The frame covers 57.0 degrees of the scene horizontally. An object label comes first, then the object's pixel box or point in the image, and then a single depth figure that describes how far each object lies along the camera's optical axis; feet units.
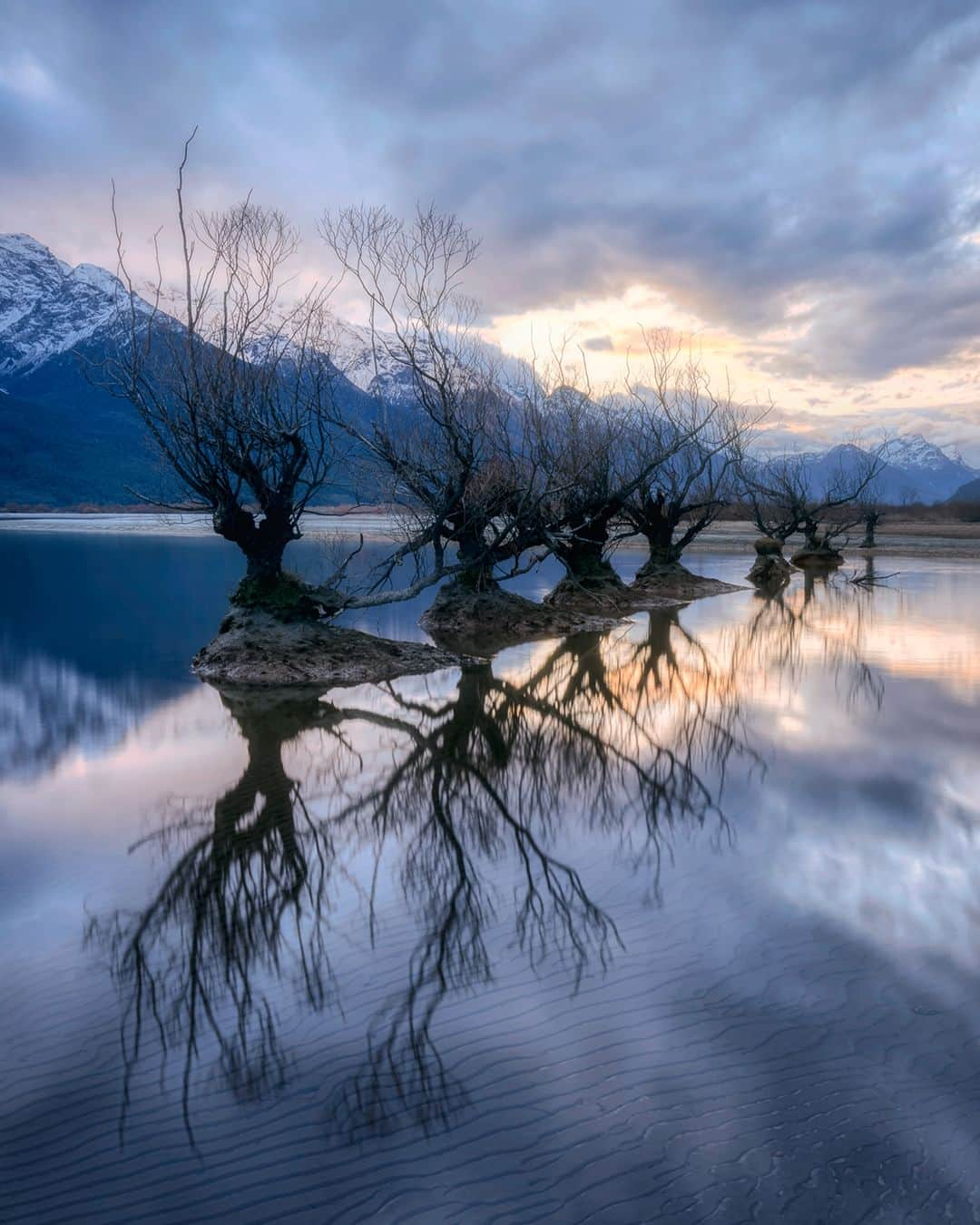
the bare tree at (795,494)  135.23
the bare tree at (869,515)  173.37
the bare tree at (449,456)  57.62
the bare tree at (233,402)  46.62
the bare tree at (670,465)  95.81
